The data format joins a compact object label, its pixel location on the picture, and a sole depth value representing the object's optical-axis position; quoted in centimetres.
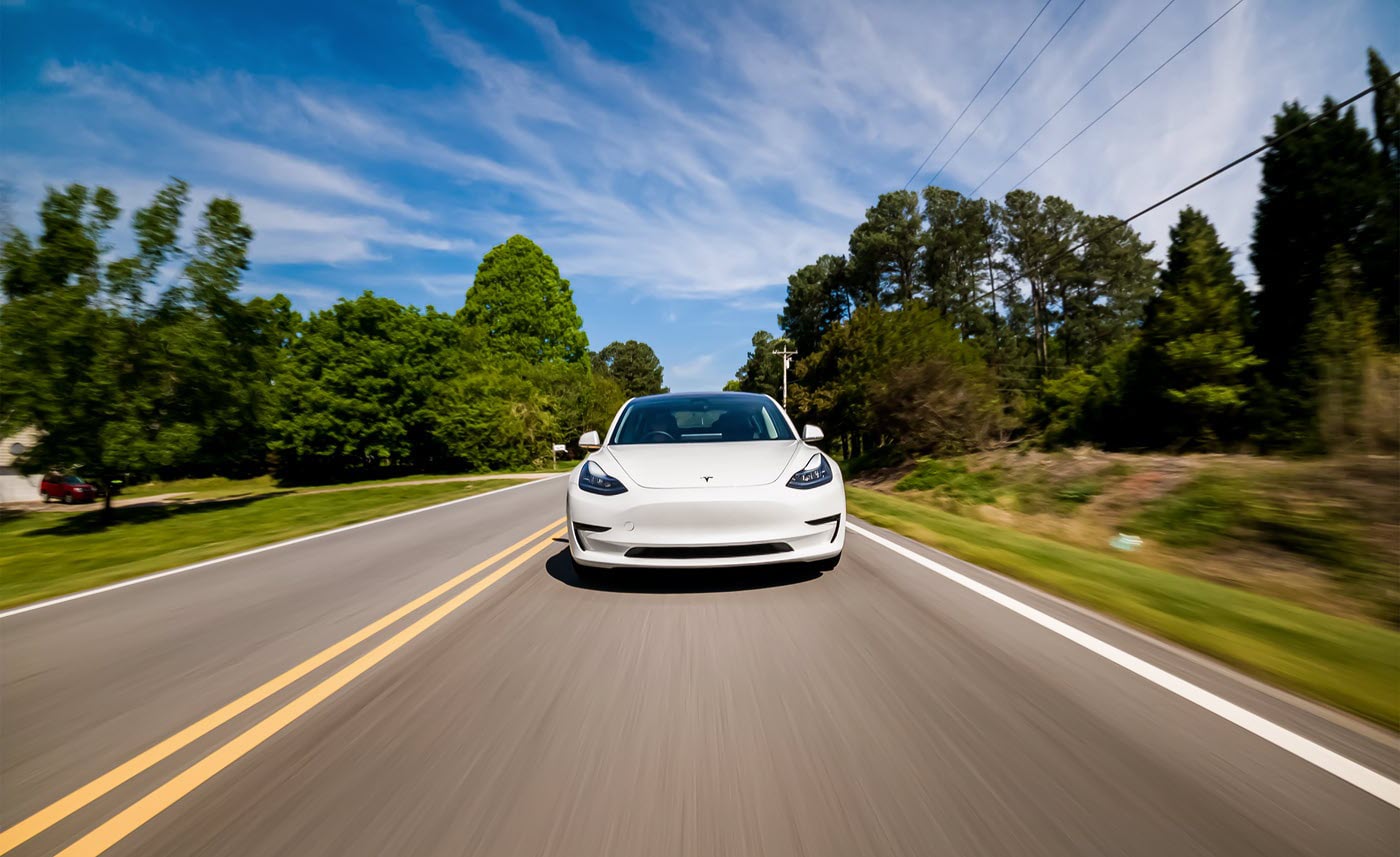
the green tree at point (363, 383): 3334
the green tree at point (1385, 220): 2561
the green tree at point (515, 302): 4319
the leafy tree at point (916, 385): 2047
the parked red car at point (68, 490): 2852
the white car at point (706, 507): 449
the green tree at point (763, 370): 7525
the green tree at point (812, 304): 6581
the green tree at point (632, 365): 10662
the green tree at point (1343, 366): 701
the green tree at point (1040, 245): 5700
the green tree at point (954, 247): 5709
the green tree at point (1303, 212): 2861
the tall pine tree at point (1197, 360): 2569
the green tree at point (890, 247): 5722
